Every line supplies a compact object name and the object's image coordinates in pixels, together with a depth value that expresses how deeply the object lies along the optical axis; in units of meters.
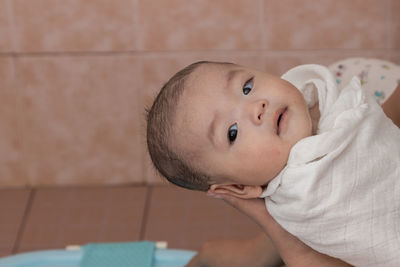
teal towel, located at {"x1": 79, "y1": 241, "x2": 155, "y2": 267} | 1.24
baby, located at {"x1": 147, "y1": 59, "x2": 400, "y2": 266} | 0.99
